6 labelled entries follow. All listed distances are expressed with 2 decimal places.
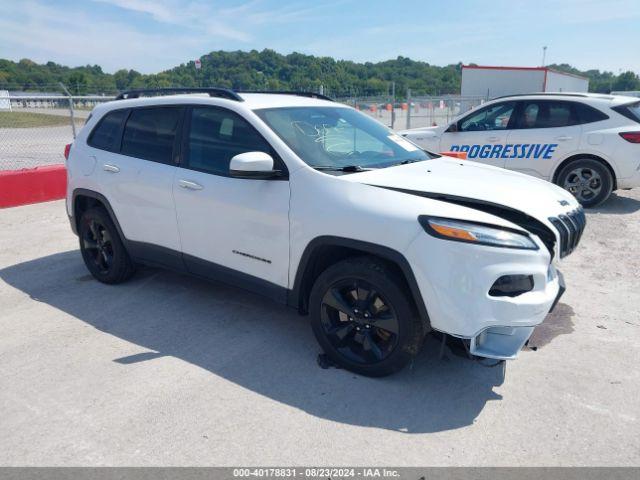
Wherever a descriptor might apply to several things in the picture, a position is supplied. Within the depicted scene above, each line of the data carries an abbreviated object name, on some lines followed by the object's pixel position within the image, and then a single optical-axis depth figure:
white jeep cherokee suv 2.99
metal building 31.42
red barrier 8.16
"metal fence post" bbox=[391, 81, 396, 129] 20.75
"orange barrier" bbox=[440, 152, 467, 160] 7.12
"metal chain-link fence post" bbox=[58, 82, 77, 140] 9.95
